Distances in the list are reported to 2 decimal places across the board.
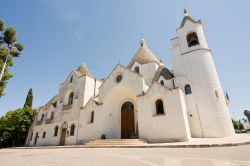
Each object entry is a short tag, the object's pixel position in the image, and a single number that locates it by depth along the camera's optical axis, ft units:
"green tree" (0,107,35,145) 83.15
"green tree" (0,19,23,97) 56.65
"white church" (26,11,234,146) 49.65
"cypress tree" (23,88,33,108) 106.32
